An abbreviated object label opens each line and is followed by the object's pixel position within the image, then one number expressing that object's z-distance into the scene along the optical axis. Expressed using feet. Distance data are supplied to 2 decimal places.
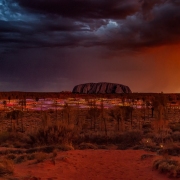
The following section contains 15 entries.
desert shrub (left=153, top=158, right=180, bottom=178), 41.54
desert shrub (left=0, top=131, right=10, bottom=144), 80.38
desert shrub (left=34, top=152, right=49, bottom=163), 49.47
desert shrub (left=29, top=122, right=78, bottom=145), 70.74
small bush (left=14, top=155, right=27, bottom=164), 52.90
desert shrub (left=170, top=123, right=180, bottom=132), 96.34
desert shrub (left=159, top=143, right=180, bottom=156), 56.76
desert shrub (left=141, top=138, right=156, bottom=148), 66.61
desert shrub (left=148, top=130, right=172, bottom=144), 74.28
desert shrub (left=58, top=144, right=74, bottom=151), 61.32
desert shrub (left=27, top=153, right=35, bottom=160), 53.59
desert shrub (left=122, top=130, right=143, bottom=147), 77.51
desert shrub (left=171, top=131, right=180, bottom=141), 76.89
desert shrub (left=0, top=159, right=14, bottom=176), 41.81
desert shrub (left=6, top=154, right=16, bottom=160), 55.67
